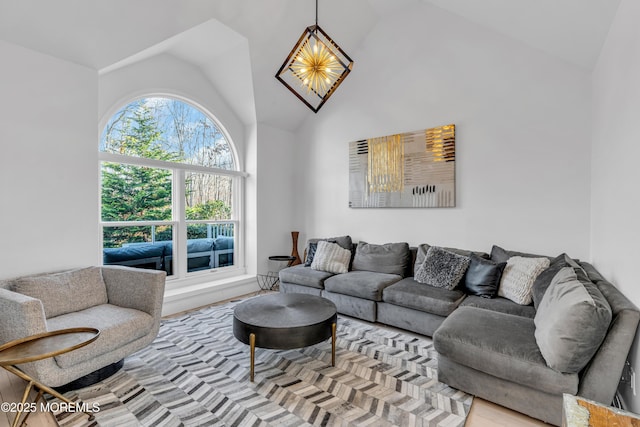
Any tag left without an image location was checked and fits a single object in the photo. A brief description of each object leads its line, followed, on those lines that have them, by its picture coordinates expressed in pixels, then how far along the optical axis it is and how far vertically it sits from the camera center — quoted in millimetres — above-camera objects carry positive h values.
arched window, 3572 +271
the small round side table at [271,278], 4930 -1109
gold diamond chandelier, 2279 +1132
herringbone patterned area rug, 1899 -1286
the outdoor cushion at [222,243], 4738 -515
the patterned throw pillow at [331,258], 4133 -670
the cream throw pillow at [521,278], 2771 -633
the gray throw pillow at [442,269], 3217 -636
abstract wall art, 3781 +535
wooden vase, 5175 -657
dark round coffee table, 2277 -869
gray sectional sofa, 1621 -839
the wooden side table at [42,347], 1554 -755
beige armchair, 1896 -779
